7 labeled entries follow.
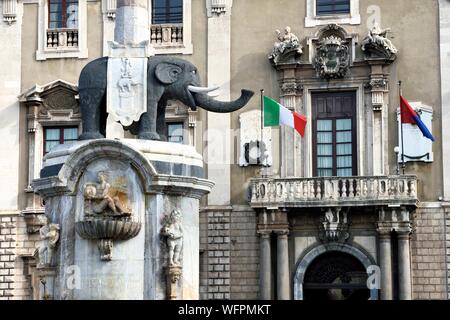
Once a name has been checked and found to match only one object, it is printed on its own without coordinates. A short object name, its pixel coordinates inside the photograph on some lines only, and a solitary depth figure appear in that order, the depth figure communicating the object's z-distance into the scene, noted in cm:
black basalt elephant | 2139
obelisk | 2148
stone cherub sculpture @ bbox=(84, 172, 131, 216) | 2027
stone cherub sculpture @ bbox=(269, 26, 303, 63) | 3738
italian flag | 3509
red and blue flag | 3488
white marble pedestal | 2027
